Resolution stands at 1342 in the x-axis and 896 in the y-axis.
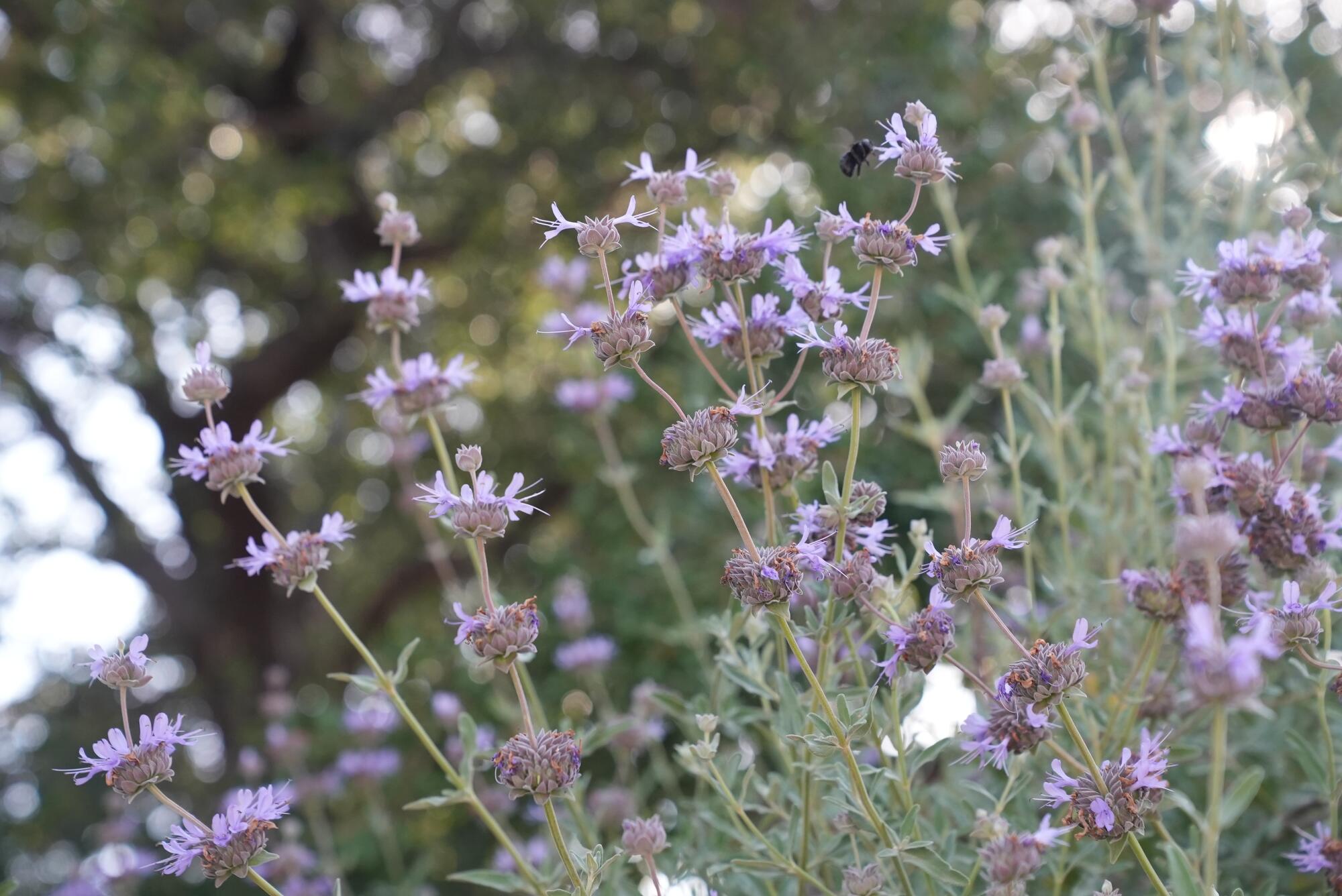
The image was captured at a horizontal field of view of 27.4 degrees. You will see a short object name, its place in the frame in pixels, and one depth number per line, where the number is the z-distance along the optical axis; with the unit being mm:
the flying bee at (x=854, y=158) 993
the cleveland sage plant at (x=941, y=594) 880
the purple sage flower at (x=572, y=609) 1257
